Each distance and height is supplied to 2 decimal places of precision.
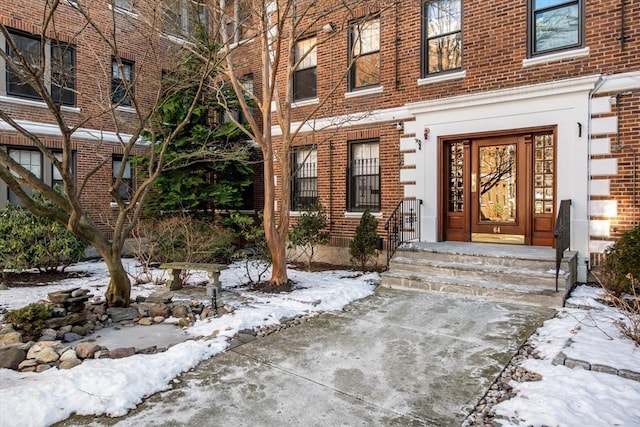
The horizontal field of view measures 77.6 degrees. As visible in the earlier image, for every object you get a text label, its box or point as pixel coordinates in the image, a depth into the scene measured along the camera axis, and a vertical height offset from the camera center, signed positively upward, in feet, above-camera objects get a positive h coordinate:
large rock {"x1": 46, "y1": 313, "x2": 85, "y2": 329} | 16.12 -4.74
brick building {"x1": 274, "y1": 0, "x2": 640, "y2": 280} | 23.18 +5.88
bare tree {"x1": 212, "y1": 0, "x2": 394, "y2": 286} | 21.77 +4.30
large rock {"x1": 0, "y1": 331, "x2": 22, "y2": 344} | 14.40 -4.80
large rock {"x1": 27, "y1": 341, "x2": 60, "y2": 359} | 13.46 -4.88
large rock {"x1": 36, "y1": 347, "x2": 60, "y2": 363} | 13.28 -5.02
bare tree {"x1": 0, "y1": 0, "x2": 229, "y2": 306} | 16.56 +6.46
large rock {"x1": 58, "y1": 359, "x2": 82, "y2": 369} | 12.77 -5.09
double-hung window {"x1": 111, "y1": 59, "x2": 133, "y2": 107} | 40.68 +13.69
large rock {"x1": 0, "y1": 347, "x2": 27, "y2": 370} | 12.88 -4.97
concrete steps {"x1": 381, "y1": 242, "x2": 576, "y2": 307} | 20.24 -3.78
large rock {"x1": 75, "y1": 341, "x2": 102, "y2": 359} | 13.65 -4.97
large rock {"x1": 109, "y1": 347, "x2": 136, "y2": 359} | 13.62 -5.06
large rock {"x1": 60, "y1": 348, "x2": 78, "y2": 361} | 13.29 -5.01
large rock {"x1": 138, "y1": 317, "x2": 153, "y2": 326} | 17.97 -5.25
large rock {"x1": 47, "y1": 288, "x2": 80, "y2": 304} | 17.30 -3.98
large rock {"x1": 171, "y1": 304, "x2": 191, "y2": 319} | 18.52 -4.96
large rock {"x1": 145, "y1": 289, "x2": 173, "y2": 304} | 20.15 -4.72
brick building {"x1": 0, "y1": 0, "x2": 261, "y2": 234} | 34.45 +10.20
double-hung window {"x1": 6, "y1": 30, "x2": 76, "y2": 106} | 34.60 +13.19
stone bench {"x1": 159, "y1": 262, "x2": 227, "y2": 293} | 22.33 -3.77
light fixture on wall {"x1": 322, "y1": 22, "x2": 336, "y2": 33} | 33.01 +14.71
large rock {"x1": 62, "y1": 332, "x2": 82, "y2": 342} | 15.66 -5.19
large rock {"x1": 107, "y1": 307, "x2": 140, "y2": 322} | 18.38 -5.03
